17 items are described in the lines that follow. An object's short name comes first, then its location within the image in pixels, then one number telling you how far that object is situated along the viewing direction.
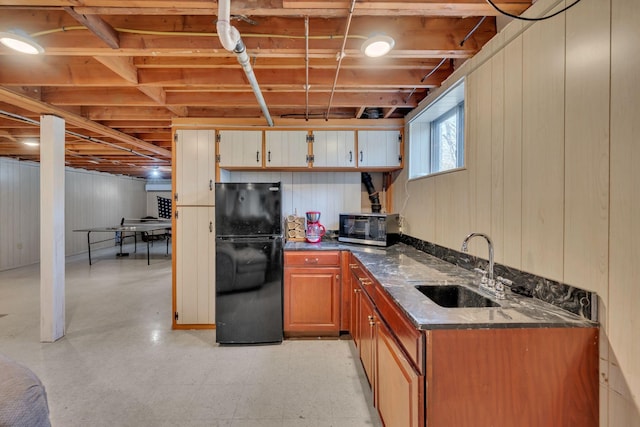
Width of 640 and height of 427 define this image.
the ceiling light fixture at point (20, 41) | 1.48
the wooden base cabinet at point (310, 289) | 2.72
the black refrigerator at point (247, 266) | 2.64
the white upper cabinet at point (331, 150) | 3.07
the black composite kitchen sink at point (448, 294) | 1.55
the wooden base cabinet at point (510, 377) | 1.05
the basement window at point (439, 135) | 2.27
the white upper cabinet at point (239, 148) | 3.01
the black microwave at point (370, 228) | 2.80
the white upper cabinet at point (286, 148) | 3.04
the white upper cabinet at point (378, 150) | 3.07
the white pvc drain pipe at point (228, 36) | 1.25
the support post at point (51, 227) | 2.70
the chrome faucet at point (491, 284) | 1.38
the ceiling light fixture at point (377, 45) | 1.52
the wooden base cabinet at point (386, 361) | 1.11
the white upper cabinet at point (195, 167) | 2.99
